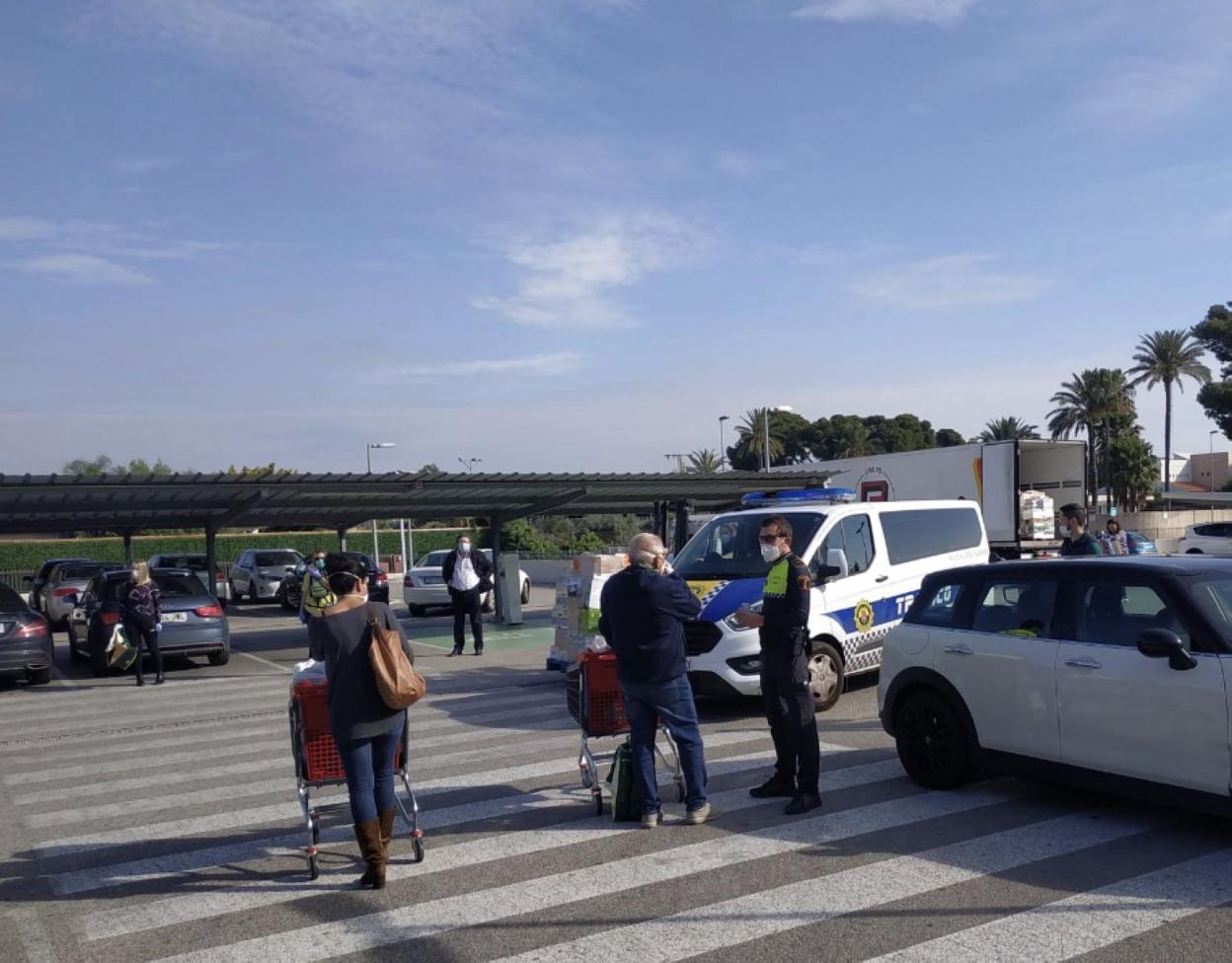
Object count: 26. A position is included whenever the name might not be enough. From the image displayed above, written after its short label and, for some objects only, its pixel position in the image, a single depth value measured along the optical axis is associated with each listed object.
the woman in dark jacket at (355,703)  5.93
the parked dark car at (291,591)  28.33
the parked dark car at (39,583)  28.57
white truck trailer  23.12
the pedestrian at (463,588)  16.98
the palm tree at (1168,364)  64.81
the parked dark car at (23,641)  15.04
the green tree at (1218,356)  63.03
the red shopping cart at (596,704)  7.64
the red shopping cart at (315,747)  6.43
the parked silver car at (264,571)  33.84
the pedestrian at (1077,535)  11.55
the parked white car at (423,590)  26.27
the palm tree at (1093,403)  66.50
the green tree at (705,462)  79.31
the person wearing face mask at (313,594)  10.27
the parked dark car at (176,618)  16.72
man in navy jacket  6.80
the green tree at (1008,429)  78.33
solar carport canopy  17.78
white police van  10.66
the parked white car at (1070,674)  6.04
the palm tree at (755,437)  81.94
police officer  7.17
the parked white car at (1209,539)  32.09
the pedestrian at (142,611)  15.14
